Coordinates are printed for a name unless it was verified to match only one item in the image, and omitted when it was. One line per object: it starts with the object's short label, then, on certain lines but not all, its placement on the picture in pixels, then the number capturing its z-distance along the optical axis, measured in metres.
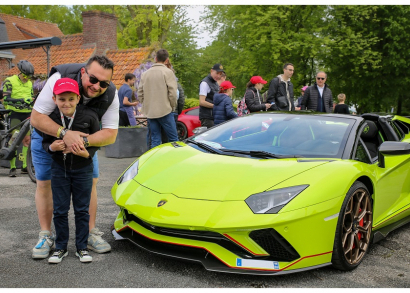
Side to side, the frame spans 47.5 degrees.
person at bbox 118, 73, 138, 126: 11.01
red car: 15.53
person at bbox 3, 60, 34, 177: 7.76
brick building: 20.14
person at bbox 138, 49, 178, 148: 7.17
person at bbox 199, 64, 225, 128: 8.38
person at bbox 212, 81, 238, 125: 7.60
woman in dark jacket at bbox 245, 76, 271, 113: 8.23
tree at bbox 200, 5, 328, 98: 25.78
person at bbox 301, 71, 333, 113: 8.86
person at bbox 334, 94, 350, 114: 13.58
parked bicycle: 7.36
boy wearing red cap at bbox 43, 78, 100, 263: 3.43
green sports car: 3.13
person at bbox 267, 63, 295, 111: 8.39
